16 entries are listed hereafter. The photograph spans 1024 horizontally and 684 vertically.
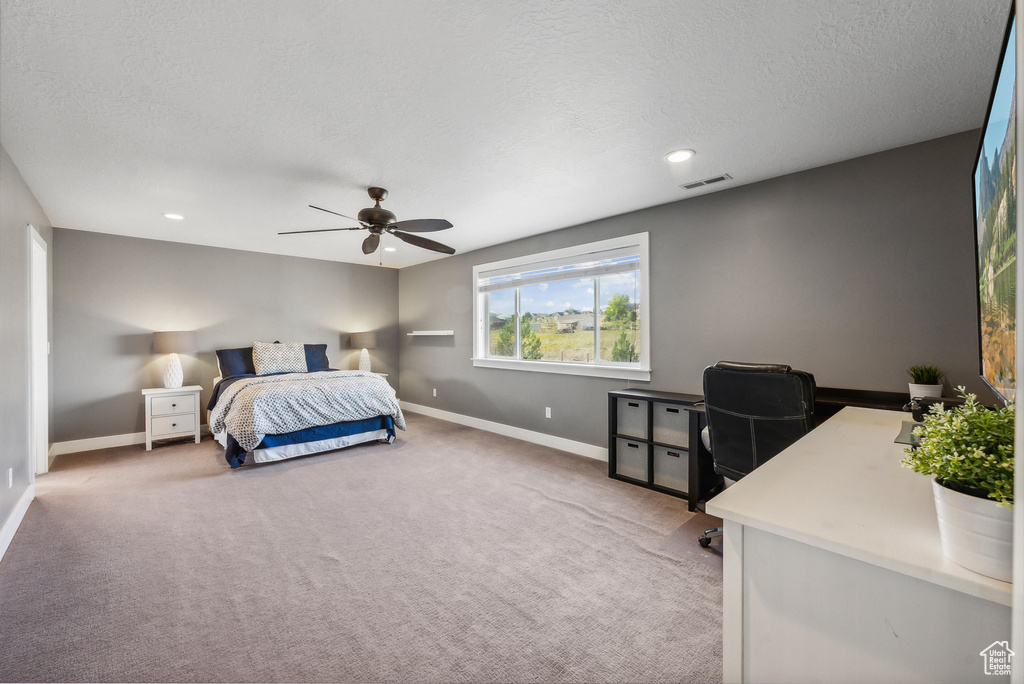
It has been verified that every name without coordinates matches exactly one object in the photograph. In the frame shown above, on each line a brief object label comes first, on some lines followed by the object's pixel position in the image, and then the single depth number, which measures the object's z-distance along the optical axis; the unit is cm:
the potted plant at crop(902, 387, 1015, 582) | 64
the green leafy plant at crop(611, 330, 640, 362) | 399
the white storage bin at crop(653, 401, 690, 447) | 319
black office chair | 198
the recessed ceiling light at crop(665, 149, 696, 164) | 263
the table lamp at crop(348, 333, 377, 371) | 632
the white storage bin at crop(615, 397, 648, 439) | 343
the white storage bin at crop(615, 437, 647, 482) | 343
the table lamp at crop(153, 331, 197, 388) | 474
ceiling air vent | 303
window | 394
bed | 391
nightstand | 459
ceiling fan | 314
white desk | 69
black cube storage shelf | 295
